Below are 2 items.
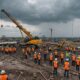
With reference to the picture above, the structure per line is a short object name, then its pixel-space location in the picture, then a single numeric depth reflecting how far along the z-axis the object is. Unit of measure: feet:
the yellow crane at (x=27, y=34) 79.61
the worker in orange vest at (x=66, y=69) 30.12
